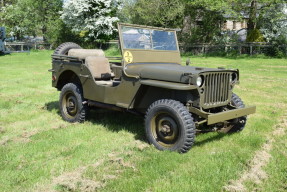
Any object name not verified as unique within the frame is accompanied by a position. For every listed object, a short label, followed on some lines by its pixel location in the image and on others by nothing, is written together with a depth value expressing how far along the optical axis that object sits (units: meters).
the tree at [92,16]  27.19
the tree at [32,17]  30.30
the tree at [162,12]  25.44
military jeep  4.26
